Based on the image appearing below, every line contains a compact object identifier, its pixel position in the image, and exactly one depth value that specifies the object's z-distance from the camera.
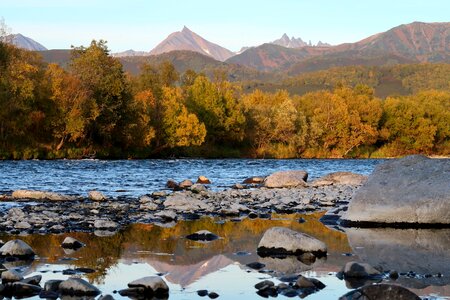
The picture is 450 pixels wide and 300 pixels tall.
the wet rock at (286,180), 30.53
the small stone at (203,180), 32.39
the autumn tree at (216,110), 84.19
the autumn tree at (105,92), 68.40
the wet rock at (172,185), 28.10
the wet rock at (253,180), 33.00
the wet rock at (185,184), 28.08
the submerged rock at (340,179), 31.52
